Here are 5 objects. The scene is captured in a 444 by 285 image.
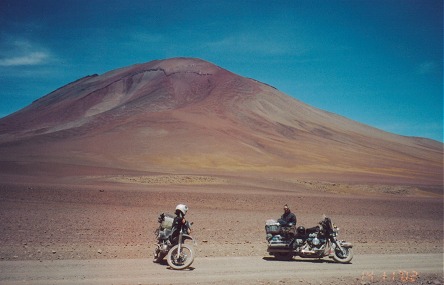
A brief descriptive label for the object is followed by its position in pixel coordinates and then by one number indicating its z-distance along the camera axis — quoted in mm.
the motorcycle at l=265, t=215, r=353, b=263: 12484
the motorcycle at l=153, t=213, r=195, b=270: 10633
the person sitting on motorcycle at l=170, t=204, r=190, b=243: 10977
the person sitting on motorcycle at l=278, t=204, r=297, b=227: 13108
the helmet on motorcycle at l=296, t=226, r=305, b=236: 13062
